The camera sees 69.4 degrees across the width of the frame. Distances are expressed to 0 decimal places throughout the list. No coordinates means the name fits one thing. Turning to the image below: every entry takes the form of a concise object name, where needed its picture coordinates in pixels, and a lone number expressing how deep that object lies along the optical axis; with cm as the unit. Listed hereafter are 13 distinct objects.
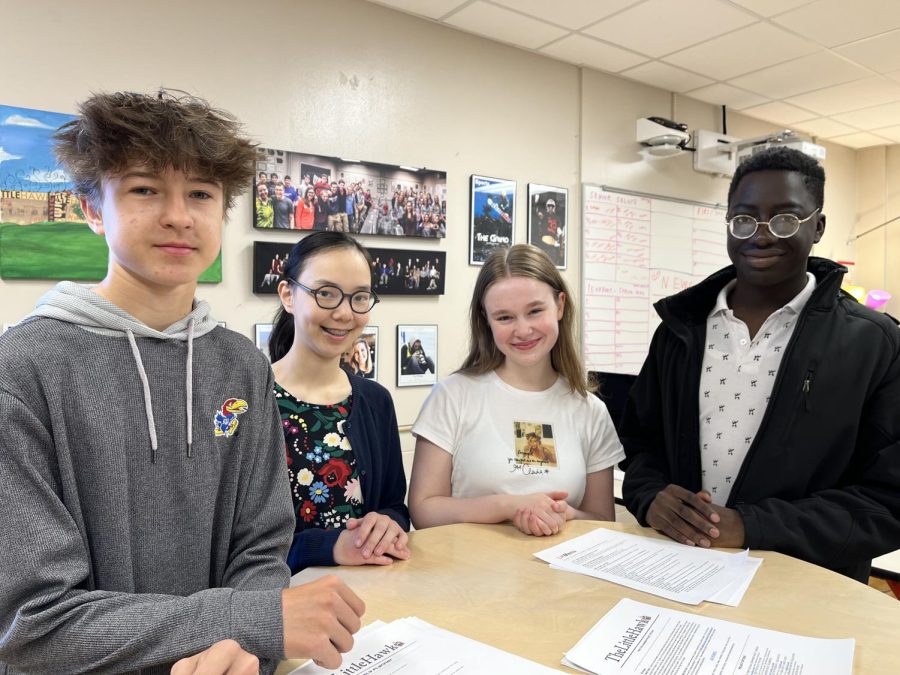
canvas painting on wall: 221
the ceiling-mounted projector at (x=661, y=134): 396
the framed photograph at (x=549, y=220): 364
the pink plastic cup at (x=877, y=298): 529
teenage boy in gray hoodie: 72
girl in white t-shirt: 163
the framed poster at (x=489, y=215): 339
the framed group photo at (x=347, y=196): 277
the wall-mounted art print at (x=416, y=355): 316
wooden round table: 93
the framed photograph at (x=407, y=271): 306
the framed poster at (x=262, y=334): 275
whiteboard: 393
